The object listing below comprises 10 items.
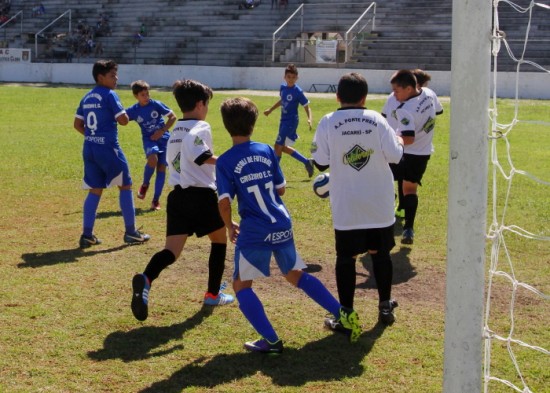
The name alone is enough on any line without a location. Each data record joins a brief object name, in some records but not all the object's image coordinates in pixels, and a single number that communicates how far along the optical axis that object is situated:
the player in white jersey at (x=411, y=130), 8.07
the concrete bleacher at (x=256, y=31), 34.88
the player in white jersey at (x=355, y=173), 5.83
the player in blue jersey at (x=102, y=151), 8.67
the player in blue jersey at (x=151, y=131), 10.70
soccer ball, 6.41
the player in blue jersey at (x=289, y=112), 13.77
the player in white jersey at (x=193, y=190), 6.29
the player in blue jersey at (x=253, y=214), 5.49
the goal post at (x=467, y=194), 3.57
